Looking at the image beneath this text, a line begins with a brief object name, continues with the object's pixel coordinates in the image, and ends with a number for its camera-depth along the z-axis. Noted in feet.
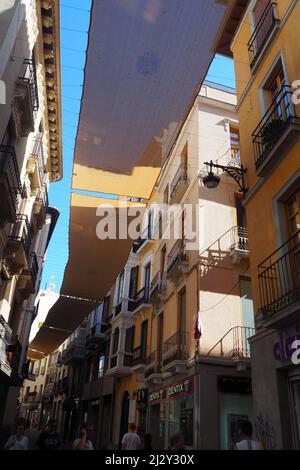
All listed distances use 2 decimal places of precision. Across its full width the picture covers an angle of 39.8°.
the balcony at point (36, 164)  46.42
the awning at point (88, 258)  30.45
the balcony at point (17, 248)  40.75
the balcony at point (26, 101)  35.27
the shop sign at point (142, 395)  59.21
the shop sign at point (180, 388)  42.86
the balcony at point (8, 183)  30.12
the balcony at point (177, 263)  50.90
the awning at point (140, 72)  19.93
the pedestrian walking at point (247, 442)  16.74
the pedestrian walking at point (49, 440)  33.35
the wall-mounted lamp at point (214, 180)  31.78
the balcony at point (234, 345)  42.47
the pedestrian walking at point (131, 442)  26.43
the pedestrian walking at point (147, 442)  27.12
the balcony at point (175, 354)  45.09
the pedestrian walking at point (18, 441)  21.54
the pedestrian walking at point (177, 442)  22.28
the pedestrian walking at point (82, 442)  22.90
